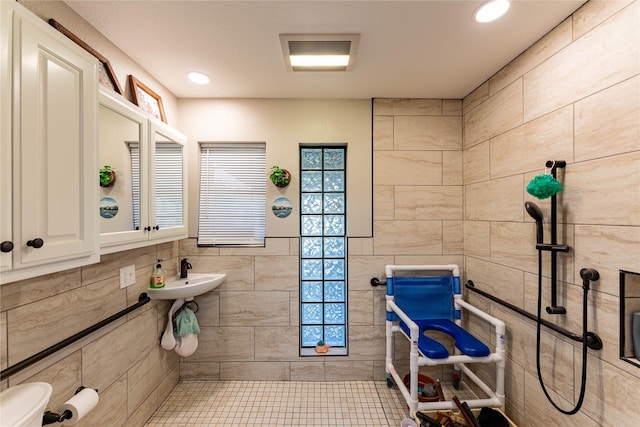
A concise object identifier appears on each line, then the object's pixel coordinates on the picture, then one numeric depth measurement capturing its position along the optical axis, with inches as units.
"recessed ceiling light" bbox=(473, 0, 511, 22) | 51.6
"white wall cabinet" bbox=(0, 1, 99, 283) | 34.4
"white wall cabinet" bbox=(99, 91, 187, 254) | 54.2
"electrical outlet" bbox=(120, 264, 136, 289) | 66.4
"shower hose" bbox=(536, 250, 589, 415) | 48.0
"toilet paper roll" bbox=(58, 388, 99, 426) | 47.3
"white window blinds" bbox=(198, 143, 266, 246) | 95.3
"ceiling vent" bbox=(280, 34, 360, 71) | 60.9
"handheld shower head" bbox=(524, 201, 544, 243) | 57.7
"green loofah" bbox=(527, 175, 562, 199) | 53.5
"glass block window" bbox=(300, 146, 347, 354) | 97.3
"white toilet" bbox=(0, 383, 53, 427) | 35.8
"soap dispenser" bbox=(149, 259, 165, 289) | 76.8
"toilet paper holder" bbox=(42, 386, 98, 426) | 43.7
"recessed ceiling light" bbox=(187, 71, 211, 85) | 76.8
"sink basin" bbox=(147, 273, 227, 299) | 75.7
